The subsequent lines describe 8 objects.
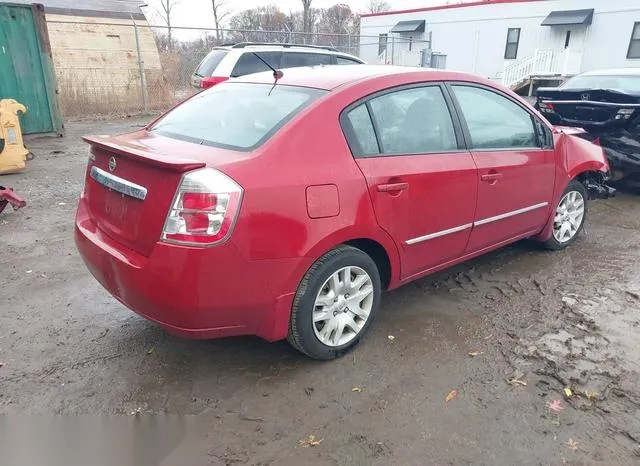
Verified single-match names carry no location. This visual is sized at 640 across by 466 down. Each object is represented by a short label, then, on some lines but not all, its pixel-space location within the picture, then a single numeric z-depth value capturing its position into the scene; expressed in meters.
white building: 22.22
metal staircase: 23.47
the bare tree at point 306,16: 40.12
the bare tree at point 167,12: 39.21
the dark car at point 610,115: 6.44
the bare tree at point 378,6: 51.70
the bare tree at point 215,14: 39.42
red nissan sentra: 2.49
